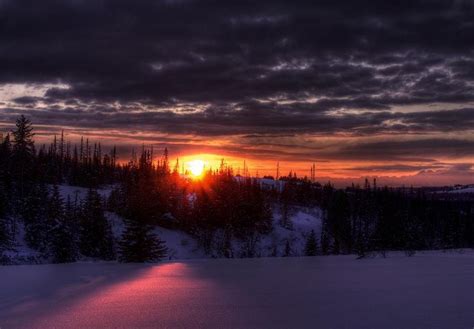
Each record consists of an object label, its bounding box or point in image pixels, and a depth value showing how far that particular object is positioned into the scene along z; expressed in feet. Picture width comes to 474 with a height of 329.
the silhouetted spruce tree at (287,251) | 225.76
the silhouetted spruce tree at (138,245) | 104.63
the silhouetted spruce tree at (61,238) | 160.40
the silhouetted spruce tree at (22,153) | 233.55
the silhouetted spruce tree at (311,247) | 211.61
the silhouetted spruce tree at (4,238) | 170.40
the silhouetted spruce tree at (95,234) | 185.57
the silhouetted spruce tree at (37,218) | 190.19
